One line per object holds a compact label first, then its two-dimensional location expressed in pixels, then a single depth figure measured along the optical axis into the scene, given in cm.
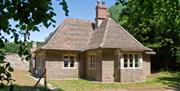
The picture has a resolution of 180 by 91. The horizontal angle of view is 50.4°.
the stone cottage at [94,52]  1700
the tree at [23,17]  228
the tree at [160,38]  2446
